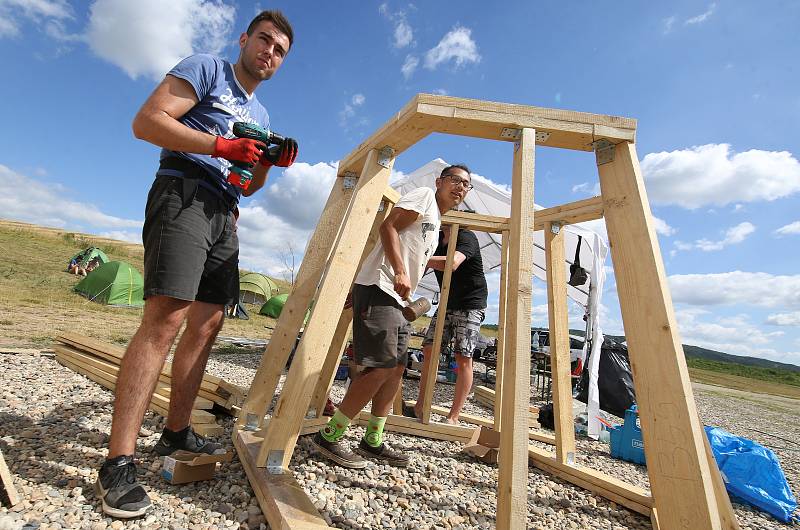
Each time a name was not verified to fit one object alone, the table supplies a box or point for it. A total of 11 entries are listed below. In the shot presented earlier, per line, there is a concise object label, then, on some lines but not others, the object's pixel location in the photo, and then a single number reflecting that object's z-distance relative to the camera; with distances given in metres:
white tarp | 5.58
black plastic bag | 6.57
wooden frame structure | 1.65
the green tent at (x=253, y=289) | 19.61
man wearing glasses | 2.60
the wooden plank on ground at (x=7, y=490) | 1.71
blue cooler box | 3.91
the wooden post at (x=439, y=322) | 4.08
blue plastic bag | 3.08
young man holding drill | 1.83
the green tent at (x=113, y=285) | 12.52
